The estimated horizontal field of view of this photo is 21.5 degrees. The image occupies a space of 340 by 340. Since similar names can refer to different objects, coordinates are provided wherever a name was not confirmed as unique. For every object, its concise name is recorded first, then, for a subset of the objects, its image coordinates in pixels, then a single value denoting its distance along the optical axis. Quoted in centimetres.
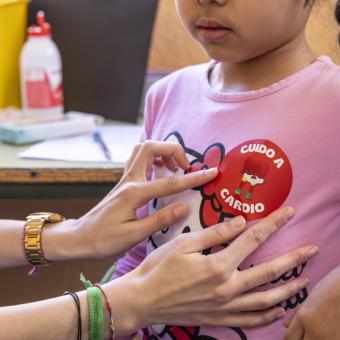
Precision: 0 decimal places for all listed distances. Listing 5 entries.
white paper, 103
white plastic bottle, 120
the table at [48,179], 99
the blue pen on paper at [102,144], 104
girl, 76
